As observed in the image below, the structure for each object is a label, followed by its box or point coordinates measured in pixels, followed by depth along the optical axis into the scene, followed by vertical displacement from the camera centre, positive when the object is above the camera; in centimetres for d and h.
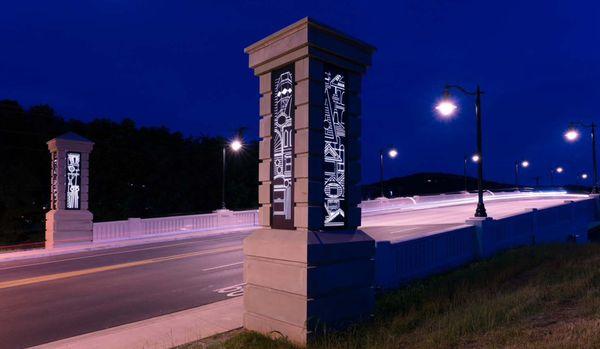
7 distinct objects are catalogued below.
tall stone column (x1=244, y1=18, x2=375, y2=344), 664 +7
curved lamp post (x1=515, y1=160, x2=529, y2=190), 8317 +493
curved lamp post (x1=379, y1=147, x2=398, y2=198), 4412 +412
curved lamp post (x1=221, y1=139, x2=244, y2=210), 3022 +347
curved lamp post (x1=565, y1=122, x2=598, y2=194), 2744 +352
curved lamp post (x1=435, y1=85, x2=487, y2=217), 1623 +316
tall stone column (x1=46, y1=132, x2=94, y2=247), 2125 +28
